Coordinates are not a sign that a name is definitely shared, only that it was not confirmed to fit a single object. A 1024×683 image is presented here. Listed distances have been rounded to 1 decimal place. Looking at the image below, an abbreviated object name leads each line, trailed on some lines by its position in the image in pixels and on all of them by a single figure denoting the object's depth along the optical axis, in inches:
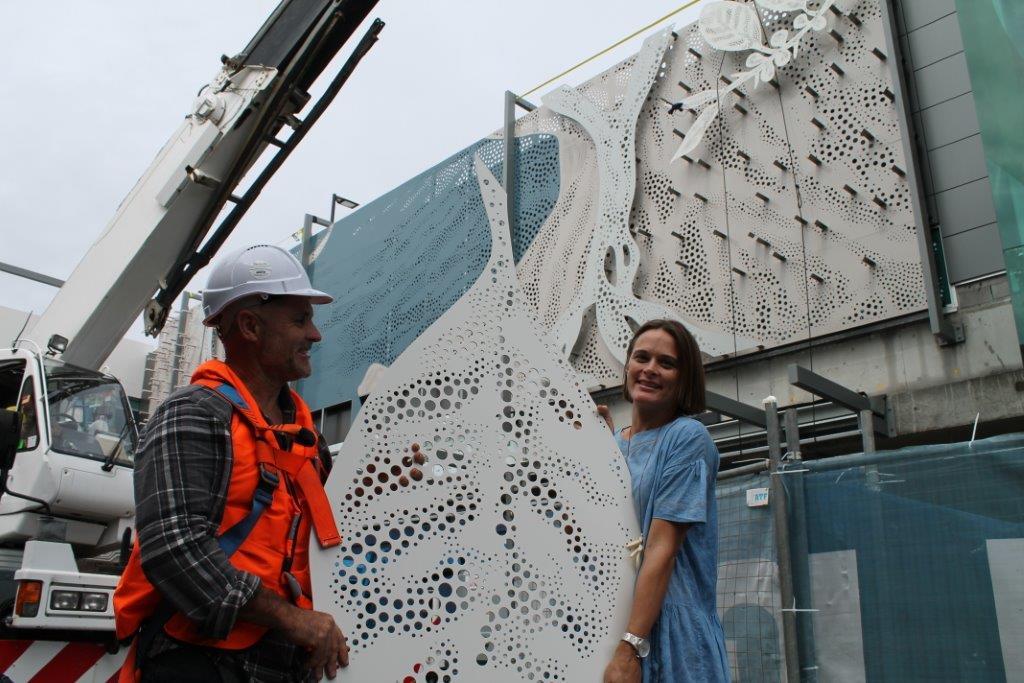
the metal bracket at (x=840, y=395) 246.4
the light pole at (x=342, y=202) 584.1
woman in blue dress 80.6
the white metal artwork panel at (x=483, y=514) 73.7
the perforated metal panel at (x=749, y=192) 291.7
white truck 137.6
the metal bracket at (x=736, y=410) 273.6
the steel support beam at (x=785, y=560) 167.3
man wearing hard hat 64.2
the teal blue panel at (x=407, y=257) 428.5
